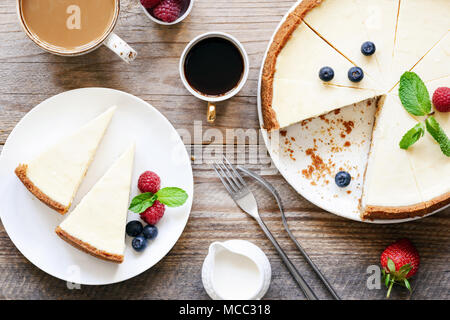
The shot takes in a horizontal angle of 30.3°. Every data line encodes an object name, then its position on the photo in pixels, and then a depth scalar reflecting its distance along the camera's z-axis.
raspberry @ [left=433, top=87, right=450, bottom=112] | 0.85
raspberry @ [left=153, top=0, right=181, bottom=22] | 0.86
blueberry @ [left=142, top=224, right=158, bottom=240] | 0.86
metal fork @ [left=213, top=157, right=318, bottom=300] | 0.89
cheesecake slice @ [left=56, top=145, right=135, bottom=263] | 0.85
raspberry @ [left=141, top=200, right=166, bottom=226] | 0.86
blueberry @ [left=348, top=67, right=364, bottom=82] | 0.86
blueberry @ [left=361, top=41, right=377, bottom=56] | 0.86
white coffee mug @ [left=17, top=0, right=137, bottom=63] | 0.84
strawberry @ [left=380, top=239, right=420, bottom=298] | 0.88
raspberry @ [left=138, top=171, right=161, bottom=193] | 0.86
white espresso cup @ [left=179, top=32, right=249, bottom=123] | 0.86
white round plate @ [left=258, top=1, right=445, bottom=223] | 0.89
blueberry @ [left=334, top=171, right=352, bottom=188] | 0.88
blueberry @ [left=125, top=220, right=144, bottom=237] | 0.87
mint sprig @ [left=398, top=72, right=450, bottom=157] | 0.85
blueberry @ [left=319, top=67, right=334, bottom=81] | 0.85
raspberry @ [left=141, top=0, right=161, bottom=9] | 0.86
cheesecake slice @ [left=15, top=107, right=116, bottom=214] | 0.85
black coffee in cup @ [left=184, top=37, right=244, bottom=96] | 0.86
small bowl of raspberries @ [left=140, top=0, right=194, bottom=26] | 0.86
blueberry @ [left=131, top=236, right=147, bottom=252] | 0.86
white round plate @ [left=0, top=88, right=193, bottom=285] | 0.87
